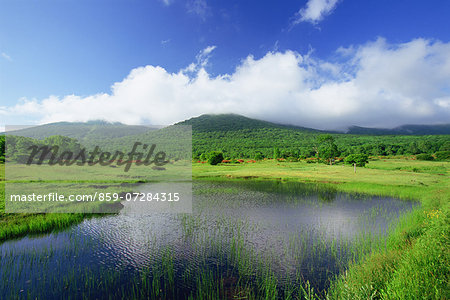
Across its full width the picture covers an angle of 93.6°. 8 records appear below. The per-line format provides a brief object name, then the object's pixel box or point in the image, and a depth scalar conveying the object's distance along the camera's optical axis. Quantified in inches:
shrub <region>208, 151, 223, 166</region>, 3934.5
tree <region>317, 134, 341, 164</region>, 3750.0
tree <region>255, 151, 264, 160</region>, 4965.3
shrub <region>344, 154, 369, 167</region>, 3050.9
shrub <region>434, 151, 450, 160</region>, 3777.6
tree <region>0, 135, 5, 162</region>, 2925.7
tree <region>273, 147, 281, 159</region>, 5037.7
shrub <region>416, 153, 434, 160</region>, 3967.5
